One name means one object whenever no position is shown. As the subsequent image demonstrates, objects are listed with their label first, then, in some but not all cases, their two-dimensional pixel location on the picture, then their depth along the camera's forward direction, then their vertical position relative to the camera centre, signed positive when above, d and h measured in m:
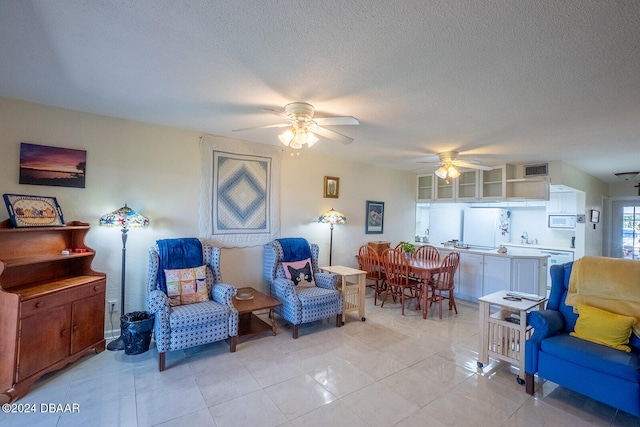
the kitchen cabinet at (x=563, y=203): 5.65 +0.31
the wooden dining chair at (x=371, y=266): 4.72 -0.84
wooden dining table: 3.96 -0.78
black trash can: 2.79 -1.18
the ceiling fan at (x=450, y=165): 4.12 +0.72
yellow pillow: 2.16 -0.81
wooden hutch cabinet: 2.15 -0.78
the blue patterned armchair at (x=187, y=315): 2.63 -0.97
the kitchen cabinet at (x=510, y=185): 4.77 +0.55
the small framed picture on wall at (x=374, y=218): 5.49 -0.06
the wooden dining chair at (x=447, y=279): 4.14 -0.92
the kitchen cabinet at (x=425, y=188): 6.05 +0.58
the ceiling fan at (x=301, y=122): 2.52 +0.79
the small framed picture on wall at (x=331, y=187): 4.83 +0.44
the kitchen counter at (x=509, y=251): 4.43 -0.57
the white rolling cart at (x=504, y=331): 2.48 -1.00
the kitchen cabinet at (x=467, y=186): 5.33 +0.57
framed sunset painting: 2.73 +0.41
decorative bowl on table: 3.43 -0.98
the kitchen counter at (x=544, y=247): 5.63 -0.57
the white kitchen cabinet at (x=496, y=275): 4.39 -0.90
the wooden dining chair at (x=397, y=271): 4.17 -0.81
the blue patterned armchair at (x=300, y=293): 3.38 -0.96
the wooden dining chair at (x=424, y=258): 4.18 -0.67
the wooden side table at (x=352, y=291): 3.84 -1.04
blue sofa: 1.95 -1.01
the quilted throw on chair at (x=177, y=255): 3.11 -0.48
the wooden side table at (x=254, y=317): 3.21 -1.30
